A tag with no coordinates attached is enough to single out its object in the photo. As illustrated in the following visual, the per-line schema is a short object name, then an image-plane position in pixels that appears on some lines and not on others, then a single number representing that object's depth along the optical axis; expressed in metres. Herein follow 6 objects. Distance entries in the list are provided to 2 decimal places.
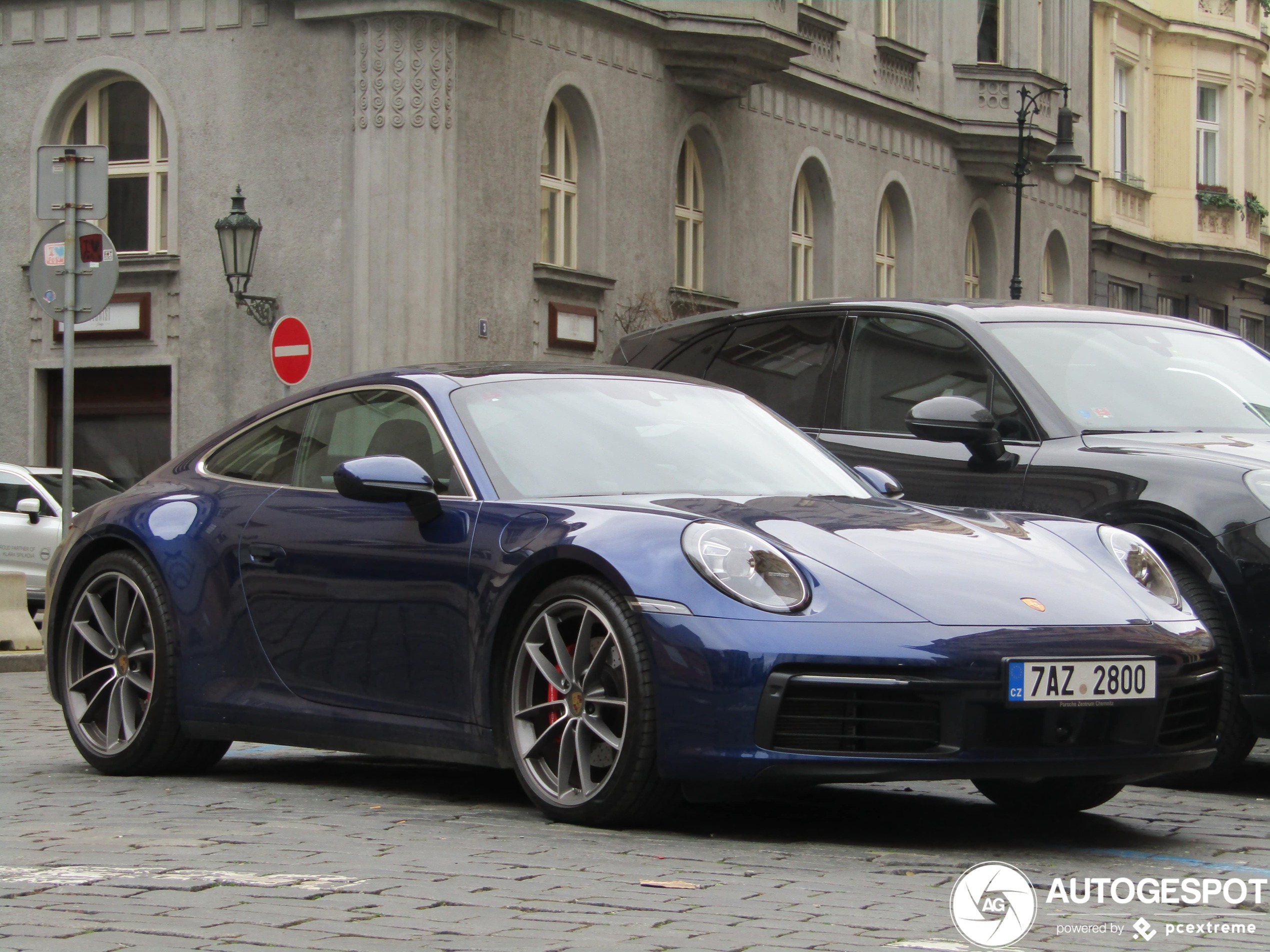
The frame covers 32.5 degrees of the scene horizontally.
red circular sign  19.30
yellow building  43.34
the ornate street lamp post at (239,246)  22.56
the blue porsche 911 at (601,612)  5.62
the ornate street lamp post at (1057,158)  31.94
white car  20.58
